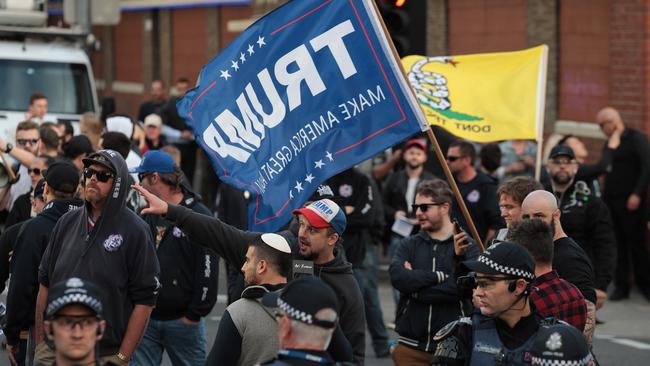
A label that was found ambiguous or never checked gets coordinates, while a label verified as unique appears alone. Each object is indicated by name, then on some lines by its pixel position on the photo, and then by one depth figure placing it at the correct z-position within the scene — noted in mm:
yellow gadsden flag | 22219
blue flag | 16078
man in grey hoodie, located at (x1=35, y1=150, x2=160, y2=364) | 14148
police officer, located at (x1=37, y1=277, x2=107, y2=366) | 10367
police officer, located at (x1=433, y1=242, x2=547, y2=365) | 11930
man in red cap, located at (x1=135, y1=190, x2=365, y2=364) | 14234
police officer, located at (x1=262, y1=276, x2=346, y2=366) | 9859
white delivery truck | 38250
